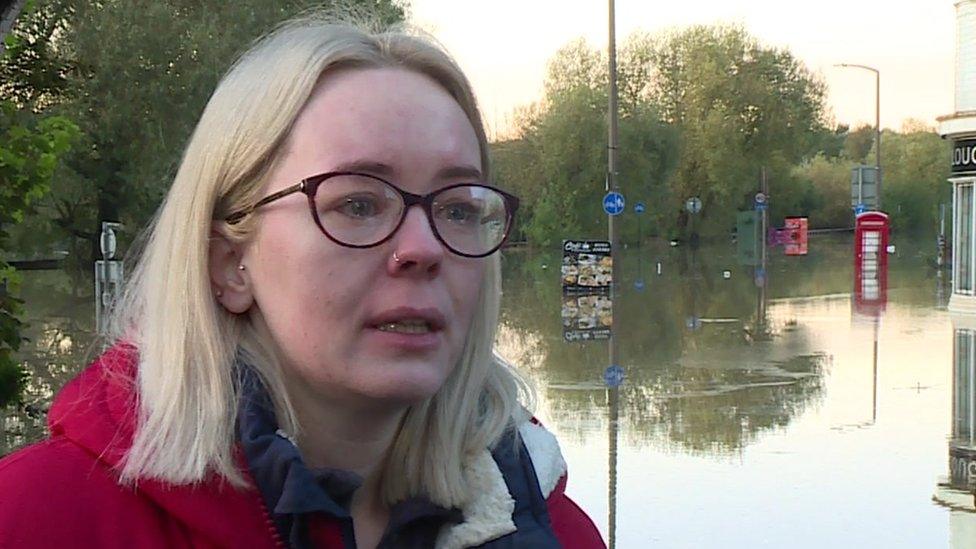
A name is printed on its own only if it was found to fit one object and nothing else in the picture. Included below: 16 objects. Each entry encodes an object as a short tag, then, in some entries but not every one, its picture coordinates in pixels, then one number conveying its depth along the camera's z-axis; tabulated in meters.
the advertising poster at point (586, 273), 25.60
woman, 1.55
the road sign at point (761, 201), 43.66
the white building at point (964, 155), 23.03
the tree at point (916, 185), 75.12
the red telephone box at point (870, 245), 33.88
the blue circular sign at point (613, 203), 25.31
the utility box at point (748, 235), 49.72
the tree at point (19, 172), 7.48
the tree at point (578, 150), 53.62
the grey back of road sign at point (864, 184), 33.91
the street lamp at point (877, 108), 47.03
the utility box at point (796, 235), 59.25
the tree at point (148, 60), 28.39
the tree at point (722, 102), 59.50
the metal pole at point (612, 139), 25.95
